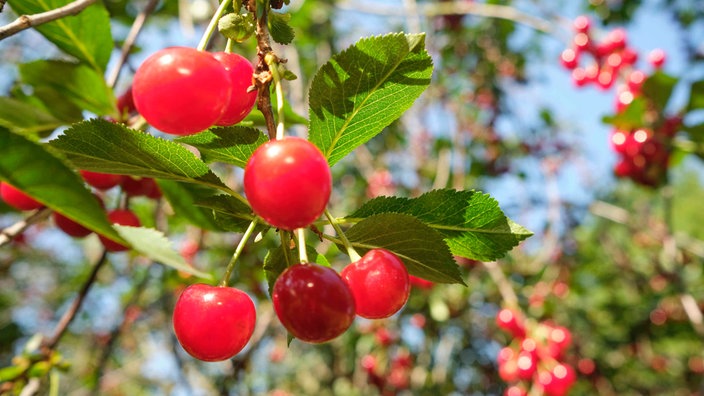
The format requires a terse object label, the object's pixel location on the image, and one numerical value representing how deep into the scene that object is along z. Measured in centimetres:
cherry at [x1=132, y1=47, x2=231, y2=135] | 25
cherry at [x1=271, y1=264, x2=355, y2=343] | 25
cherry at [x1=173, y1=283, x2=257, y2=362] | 26
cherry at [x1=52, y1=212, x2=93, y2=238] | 34
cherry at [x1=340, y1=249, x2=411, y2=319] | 26
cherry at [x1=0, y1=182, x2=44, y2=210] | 34
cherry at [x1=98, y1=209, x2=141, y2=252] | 33
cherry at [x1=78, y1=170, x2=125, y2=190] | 34
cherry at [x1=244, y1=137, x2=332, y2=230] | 23
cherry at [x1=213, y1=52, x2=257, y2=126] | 26
